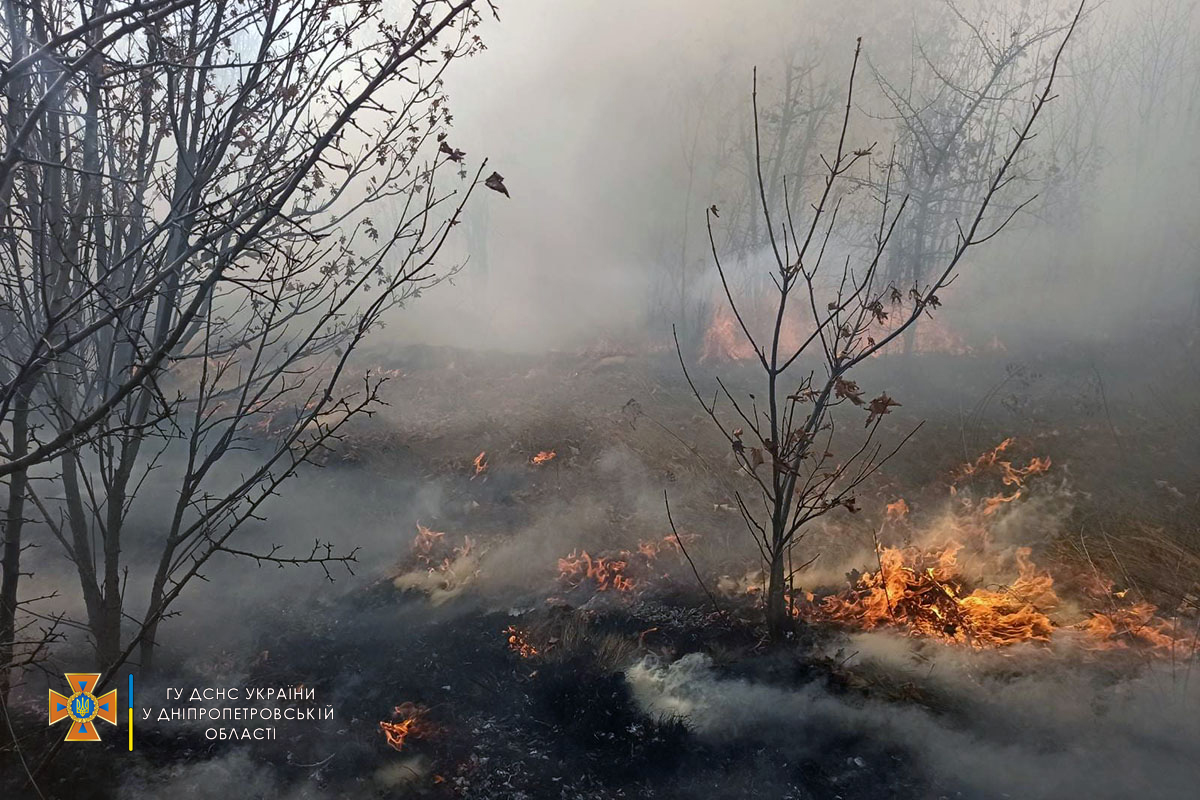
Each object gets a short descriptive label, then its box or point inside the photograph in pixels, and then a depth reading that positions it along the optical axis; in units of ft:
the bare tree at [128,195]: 6.44
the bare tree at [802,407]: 13.60
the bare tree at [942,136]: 37.91
